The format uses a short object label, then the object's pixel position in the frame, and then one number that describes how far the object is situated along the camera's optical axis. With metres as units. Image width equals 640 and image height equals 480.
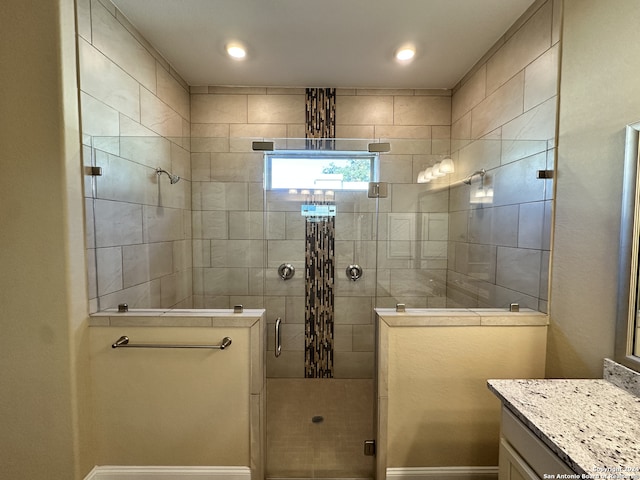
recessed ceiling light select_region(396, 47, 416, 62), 2.07
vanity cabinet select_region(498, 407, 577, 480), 0.87
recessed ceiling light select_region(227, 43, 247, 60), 2.05
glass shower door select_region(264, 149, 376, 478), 2.14
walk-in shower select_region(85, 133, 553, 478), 1.82
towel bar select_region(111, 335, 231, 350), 1.52
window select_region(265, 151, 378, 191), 2.15
